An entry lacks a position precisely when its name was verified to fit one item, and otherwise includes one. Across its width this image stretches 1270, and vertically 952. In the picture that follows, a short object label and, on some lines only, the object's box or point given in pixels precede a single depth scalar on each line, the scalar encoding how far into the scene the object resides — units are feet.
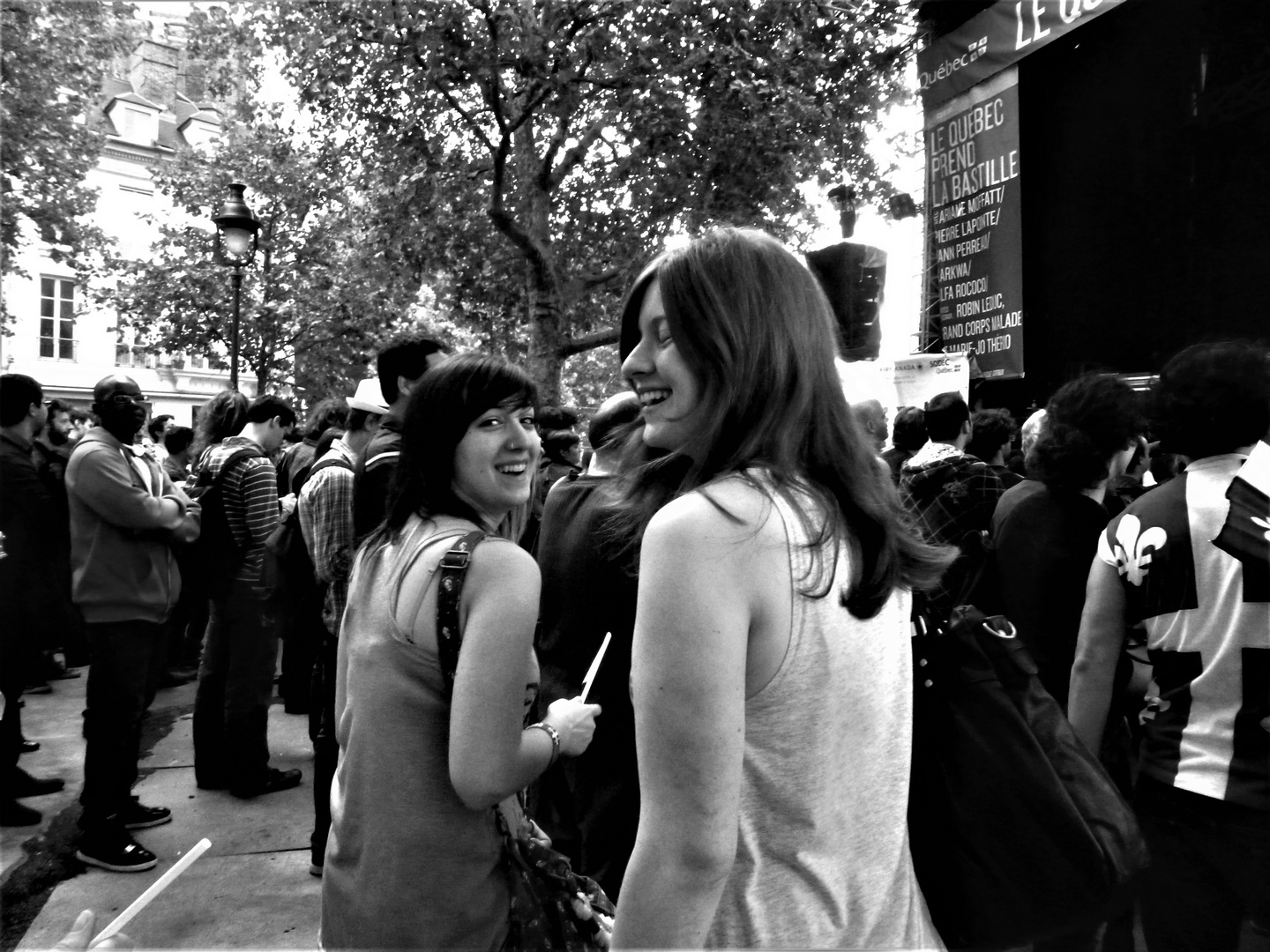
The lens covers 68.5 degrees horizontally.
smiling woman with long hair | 3.40
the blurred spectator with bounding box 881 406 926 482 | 18.13
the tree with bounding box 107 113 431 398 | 60.64
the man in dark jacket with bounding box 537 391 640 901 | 8.00
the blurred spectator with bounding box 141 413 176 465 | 32.94
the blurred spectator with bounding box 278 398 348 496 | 21.84
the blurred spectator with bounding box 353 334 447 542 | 8.92
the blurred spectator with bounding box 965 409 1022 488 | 14.73
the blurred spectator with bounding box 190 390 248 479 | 16.38
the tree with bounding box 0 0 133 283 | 40.81
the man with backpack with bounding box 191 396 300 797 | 15.75
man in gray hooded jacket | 13.00
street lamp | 36.45
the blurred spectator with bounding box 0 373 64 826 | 15.20
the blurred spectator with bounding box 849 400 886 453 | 14.15
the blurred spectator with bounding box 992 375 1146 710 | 10.44
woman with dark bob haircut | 5.19
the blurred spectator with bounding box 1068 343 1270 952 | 7.05
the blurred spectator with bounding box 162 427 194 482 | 27.99
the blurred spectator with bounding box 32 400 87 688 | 16.74
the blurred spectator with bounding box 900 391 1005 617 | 12.39
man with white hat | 11.97
